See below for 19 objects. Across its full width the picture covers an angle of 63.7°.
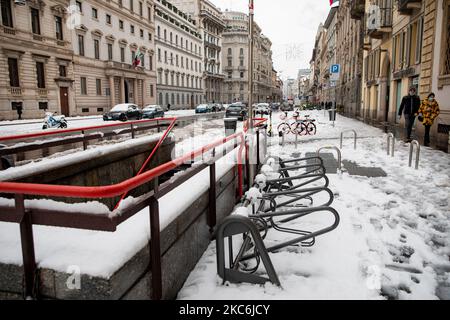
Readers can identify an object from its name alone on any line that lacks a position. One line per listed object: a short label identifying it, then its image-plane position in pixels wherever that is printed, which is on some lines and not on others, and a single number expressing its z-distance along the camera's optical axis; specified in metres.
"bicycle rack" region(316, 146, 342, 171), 8.12
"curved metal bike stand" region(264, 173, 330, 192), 5.25
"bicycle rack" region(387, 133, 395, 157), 10.70
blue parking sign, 21.00
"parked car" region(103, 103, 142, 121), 28.97
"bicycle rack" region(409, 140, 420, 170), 8.43
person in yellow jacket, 12.30
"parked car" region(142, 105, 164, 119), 32.31
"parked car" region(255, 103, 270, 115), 40.00
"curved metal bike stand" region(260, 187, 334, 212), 4.65
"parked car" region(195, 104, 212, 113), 48.24
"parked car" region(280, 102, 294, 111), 56.79
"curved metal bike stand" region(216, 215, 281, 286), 3.22
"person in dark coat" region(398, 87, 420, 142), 13.34
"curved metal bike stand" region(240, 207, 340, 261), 3.62
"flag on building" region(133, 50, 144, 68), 44.62
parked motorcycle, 18.75
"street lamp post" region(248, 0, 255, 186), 7.96
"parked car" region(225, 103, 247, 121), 32.74
